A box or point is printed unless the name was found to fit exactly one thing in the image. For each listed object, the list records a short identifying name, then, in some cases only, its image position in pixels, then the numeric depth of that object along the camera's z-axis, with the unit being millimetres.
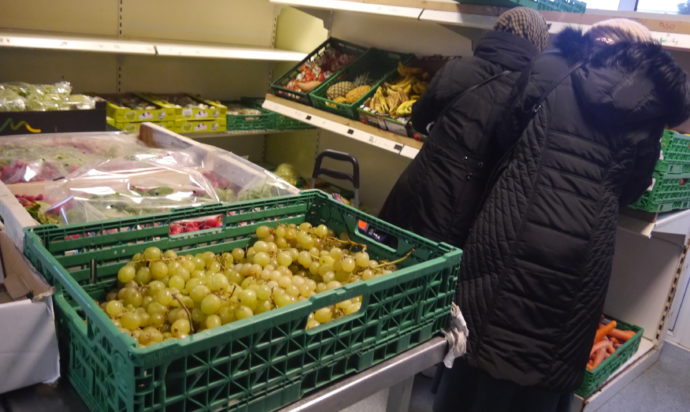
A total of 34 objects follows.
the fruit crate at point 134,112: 2990
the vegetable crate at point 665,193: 2167
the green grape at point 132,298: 1000
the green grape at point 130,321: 914
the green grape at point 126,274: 1058
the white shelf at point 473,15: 1978
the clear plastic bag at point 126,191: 1401
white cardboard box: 827
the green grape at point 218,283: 1018
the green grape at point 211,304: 937
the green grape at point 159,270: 1054
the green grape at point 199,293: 976
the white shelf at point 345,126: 2684
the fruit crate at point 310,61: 3275
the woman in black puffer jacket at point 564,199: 1739
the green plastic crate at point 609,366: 2342
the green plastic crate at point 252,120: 3574
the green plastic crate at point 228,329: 758
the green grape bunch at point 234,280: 939
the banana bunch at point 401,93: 2853
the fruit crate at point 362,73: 3016
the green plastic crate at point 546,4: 2406
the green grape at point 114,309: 947
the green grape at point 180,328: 907
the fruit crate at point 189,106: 3264
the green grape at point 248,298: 958
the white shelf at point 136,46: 2586
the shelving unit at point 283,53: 2604
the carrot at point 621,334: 2660
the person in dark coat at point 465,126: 2021
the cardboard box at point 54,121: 2086
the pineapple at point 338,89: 3236
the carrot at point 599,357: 2463
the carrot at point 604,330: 2614
